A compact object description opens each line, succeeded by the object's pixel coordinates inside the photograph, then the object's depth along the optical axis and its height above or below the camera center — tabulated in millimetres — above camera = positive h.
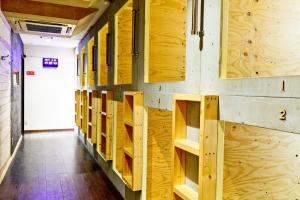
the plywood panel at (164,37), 2457 +515
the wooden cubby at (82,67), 6461 +604
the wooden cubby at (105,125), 3726 -530
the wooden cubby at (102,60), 4645 +547
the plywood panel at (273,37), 2060 +466
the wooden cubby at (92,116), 4804 -501
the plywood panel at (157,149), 2539 -569
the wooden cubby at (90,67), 5648 +519
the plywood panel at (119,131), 3492 -544
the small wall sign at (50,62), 8312 +902
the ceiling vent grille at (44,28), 4559 +1172
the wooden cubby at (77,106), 6975 -421
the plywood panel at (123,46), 3438 +595
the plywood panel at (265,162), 1632 -479
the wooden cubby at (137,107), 2609 -160
